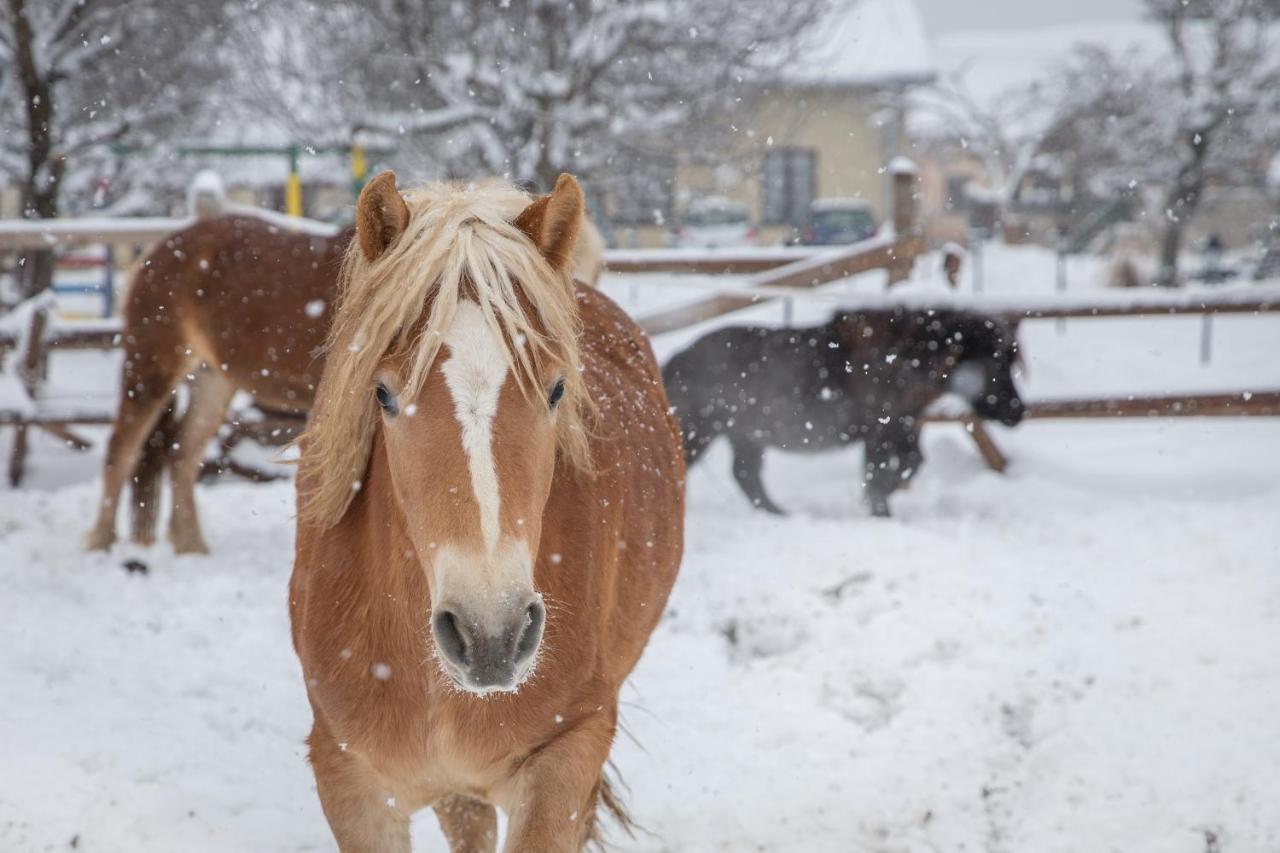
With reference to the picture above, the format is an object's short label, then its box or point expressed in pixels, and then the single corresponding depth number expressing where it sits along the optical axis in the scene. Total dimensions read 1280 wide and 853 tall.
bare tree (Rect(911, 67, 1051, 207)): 30.03
